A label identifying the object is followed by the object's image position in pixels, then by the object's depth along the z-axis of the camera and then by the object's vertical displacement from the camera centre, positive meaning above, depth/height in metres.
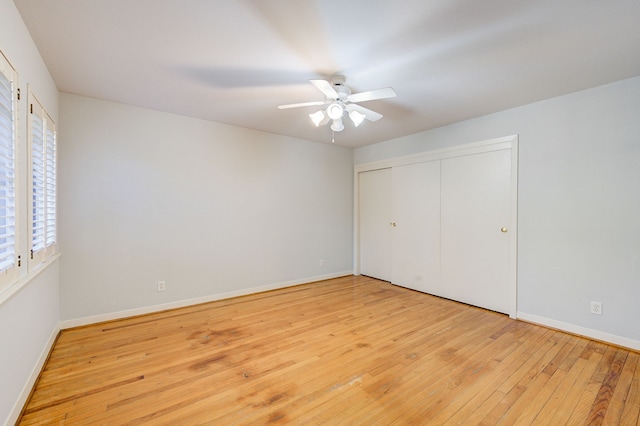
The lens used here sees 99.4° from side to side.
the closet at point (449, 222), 3.27 -0.14
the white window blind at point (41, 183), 1.93 +0.22
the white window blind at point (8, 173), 1.40 +0.20
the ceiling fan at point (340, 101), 2.13 +0.95
